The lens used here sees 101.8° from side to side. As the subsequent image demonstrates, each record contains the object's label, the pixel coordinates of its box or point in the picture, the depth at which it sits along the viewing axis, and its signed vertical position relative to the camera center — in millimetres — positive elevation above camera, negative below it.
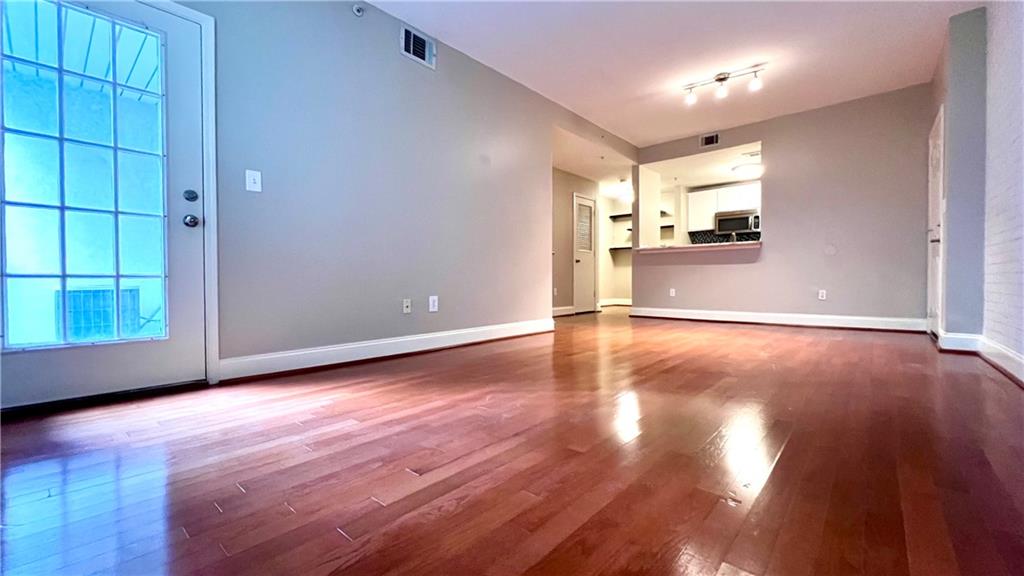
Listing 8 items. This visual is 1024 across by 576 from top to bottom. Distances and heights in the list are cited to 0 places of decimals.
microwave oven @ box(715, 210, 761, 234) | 6434 +967
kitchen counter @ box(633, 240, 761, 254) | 4834 +448
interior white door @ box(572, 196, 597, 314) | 6445 +406
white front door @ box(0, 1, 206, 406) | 1611 +360
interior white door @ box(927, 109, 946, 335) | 3127 +498
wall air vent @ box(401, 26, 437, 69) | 2857 +1672
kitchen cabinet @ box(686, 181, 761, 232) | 6402 +1300
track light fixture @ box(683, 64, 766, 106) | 3572 +1818
